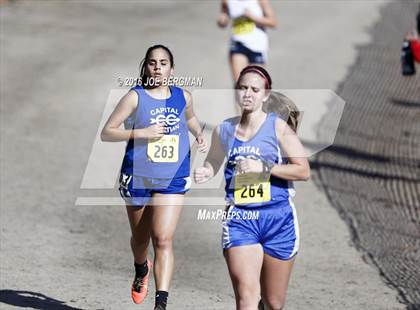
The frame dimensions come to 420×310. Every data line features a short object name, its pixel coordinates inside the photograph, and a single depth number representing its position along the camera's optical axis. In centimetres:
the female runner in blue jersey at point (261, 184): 1387
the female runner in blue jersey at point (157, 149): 1570
